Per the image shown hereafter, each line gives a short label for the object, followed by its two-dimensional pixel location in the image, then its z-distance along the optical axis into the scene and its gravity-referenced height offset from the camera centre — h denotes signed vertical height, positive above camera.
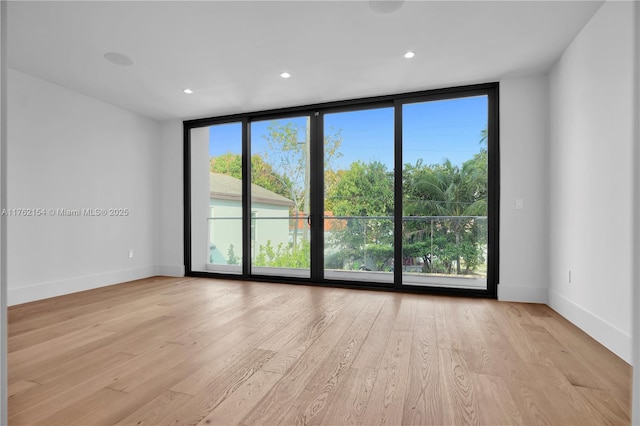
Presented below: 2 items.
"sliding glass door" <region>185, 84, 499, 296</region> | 3.90 +0.28
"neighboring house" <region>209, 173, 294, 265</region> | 4.83 -0.07
